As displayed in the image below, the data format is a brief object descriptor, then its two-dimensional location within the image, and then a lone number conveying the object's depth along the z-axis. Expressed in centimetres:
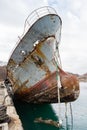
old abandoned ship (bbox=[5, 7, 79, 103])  464
